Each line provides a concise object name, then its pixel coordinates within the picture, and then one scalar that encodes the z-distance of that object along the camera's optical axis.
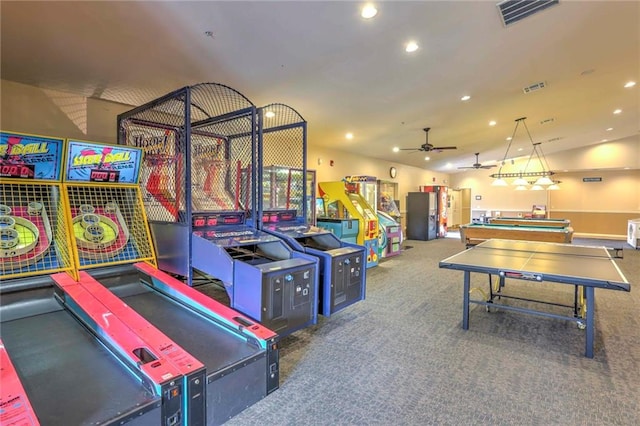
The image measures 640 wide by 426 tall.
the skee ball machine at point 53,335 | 1.46
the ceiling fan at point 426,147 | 7.07
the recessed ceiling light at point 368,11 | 2.74
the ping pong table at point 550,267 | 2.67
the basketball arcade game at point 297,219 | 3.11
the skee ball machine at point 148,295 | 1.85
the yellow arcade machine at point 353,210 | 6.21
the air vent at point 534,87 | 5.24
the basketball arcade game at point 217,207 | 2.53
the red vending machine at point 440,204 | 11.52
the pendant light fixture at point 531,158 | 7.32
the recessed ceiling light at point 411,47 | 3.44
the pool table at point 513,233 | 6.19
